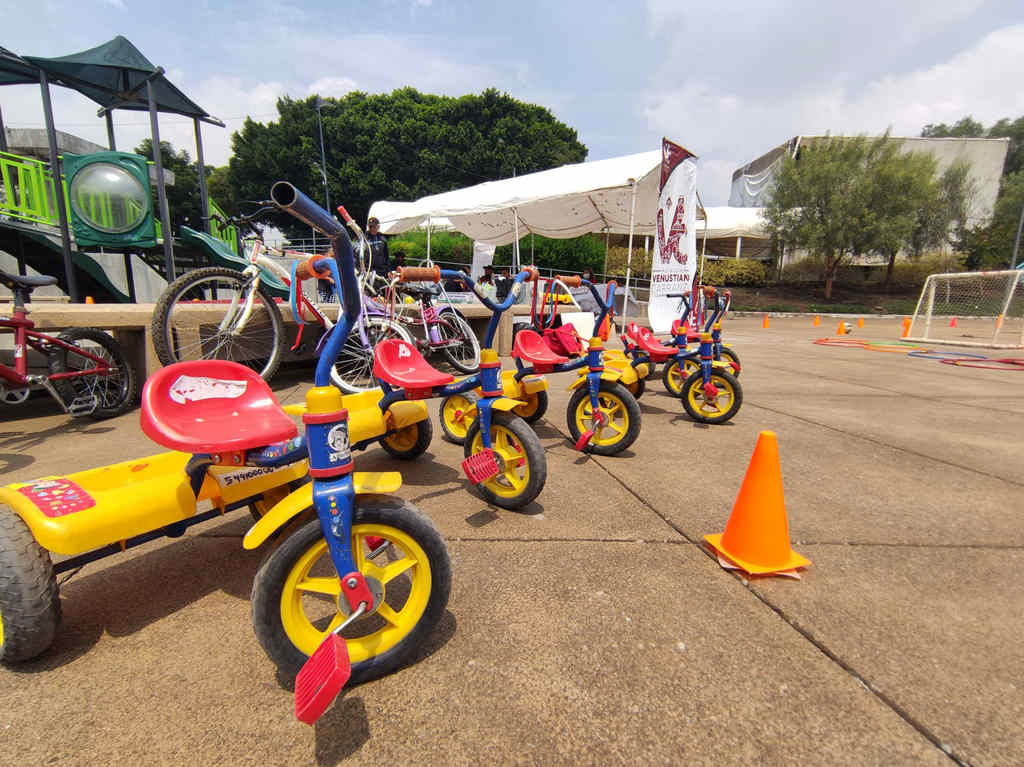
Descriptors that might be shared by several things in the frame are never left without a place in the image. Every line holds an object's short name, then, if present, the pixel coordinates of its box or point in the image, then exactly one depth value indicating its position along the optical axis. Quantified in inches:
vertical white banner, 314.5
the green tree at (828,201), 824.3
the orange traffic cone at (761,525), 81.0
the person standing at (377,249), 269.9
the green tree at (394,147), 1581.0
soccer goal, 443.5
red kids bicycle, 139.5
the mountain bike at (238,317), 161.2
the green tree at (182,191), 1448.3
